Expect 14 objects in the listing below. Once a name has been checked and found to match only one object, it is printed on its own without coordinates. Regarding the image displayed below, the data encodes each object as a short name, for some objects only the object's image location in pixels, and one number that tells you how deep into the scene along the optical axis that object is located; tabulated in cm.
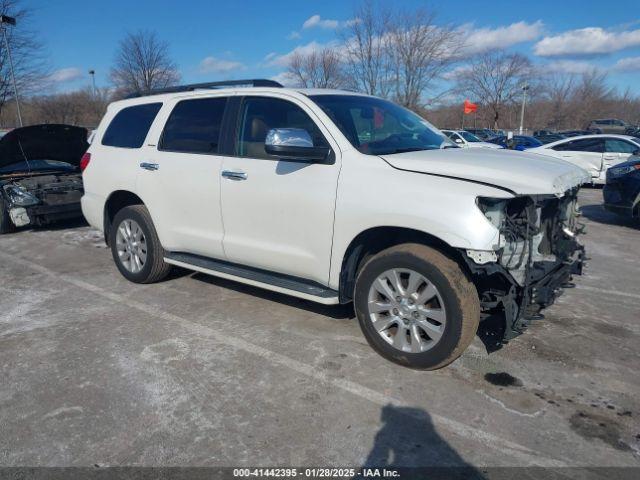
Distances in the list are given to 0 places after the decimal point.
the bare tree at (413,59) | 3014
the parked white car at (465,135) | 2139
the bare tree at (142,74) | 3334
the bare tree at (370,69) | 3038
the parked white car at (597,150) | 1321
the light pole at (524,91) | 4231
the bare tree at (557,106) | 5575
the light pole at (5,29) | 1677
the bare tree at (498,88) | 4534
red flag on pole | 2598
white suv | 316
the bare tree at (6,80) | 2101
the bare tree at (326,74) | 3189
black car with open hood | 791
